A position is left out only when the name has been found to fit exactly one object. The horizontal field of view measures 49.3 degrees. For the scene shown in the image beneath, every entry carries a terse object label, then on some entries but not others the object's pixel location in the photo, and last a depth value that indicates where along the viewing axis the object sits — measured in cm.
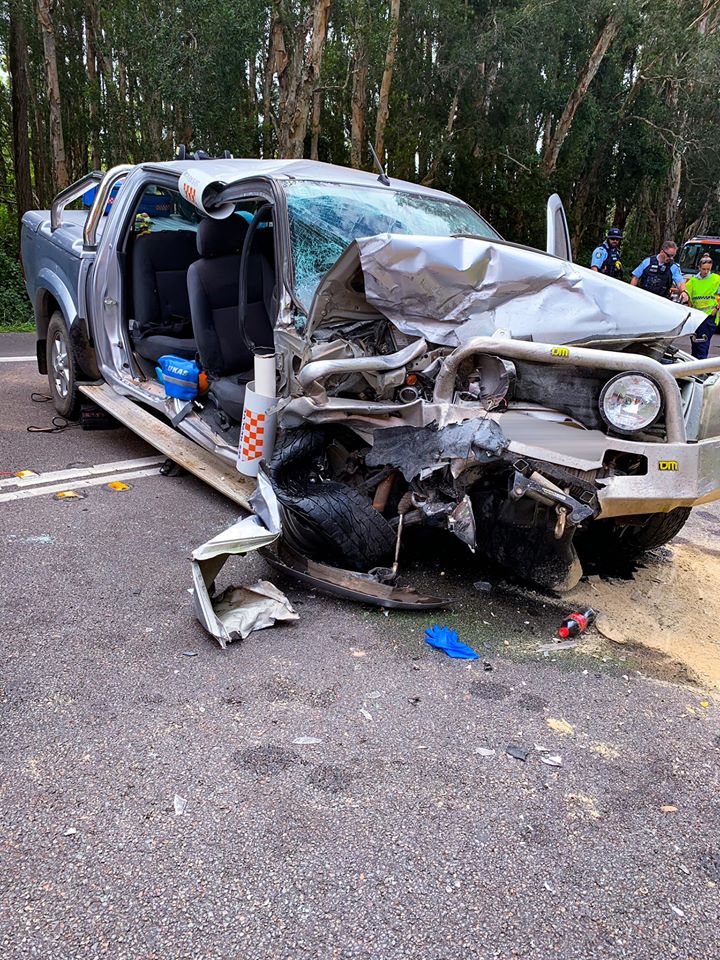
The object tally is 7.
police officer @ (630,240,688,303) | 1162
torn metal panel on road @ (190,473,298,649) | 328
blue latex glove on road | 329
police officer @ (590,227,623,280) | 1093
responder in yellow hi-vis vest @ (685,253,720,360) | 1258
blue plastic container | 499
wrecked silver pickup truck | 325
